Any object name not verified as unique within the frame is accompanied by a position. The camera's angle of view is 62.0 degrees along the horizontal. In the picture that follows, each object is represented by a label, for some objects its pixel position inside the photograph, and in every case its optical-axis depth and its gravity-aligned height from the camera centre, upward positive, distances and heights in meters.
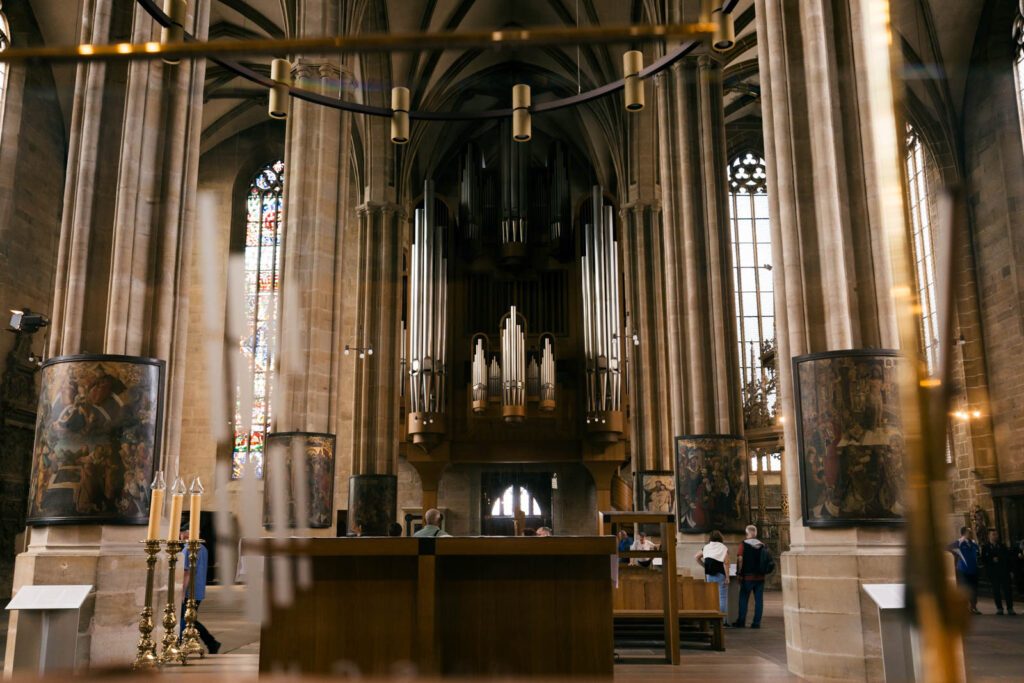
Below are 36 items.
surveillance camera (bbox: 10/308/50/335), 14.06 +2.87
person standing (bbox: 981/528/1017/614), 11.92 -1.19
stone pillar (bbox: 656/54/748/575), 11.63 +3.26
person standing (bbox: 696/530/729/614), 9.62 -0.81
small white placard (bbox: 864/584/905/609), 5.43 -0.70
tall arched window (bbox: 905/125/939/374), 18.02 +5.53
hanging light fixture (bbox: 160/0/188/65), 4.66 +2.57
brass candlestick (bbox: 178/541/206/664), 5.53 -0.94
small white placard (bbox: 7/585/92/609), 5.90 -0.73
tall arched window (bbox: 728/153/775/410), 21.53 +5.74
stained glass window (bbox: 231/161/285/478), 21.80 +5.87
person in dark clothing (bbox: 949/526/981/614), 10.98 -0.96
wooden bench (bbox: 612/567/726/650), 7.97 -1.05
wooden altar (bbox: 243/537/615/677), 4.48 -0.64
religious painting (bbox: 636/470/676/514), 14.09 -0.06
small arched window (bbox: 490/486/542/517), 22.11 -0.37
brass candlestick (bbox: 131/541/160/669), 5.15 -0.86
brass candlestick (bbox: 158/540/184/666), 5.35 -0.91
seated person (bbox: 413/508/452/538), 6.52 -0.27
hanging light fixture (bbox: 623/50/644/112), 5.02 +2.41
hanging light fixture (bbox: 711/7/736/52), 4.64 +2.46
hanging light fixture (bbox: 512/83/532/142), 5.45 +2.38
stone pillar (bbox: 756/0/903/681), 5.96 +1.77
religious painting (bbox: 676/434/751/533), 10.60 +0.02
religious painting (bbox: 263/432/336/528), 10.39 +0.22
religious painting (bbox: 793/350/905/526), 6.01 +0.31
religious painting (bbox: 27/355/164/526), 6.61 +0.38
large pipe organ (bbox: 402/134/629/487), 19.02 +3.93
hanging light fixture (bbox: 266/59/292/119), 5.14 +2.43
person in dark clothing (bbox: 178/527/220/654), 7.24 -0.94
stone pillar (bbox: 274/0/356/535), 11.21 +3.17
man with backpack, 9.83 -0.96
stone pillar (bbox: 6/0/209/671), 6.61 +2.11
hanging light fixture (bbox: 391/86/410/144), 5.57 +2.45
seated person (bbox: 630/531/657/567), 9.14 -0.62
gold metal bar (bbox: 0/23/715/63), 3.68 +2.01
